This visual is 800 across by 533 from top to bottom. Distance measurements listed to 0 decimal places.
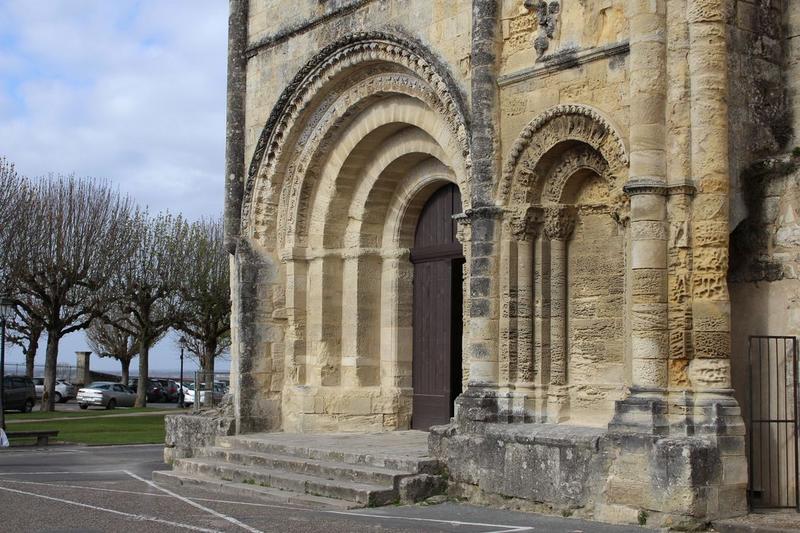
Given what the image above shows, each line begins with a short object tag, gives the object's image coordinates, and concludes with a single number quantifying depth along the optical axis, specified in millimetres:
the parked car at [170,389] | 48438
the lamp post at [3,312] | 21906
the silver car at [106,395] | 39250
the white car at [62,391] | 44531
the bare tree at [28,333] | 36025
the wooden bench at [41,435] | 20100
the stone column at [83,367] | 49625
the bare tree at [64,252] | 31422
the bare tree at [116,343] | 47531
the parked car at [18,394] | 34625
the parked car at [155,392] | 47531
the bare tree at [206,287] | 36219
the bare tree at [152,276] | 35125
